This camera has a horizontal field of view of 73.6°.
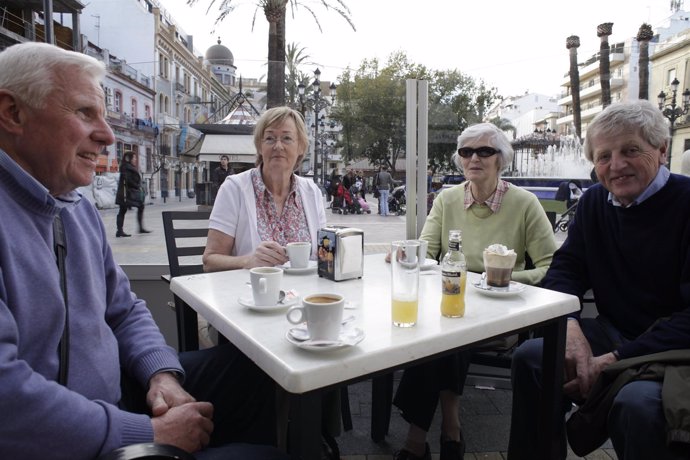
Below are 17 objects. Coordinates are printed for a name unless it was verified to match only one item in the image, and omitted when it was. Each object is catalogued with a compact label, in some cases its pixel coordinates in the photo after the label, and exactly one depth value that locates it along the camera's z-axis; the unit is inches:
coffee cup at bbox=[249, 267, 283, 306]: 53.9
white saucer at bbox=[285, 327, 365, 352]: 40.5
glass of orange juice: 48.4
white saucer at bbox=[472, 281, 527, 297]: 60.4
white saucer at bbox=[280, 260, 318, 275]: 74.8
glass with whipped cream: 60.9
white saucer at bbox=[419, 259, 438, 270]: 78.8
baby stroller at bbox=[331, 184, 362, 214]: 577.9
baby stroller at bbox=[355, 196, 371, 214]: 602.2
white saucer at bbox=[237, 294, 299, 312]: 53.4
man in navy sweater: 64.1
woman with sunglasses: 78.2
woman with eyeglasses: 87.8
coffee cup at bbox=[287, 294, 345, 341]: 41.7
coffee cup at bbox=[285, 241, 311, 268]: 75.4
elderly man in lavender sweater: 36.9
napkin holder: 68.4
